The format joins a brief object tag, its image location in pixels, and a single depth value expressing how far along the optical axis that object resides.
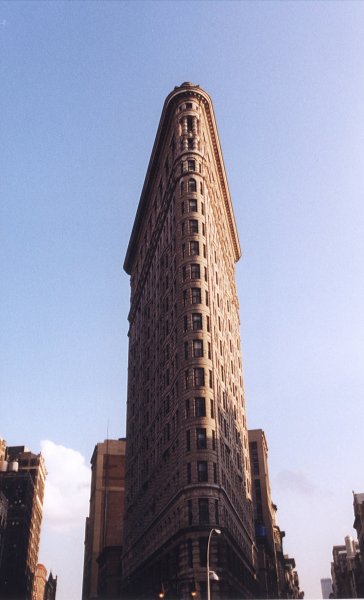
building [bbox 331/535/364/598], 152.88
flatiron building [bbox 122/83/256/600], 66.12
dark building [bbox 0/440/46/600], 153.75
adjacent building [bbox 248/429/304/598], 126.38
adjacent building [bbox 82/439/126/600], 148.75
